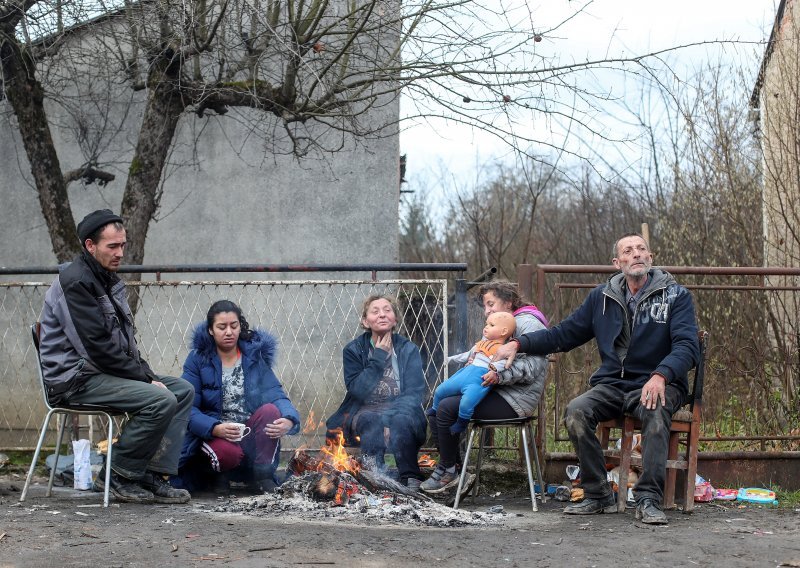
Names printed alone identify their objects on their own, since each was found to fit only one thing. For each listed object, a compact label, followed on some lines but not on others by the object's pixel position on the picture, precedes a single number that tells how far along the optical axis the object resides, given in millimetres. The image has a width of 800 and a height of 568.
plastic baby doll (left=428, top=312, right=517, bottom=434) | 6320
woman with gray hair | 6801
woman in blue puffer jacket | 6844
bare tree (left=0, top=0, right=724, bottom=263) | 7652
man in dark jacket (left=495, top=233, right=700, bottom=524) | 5953
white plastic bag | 6895
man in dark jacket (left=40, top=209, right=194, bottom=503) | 6125
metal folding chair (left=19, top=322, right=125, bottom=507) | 6238
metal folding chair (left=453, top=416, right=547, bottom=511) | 6352
